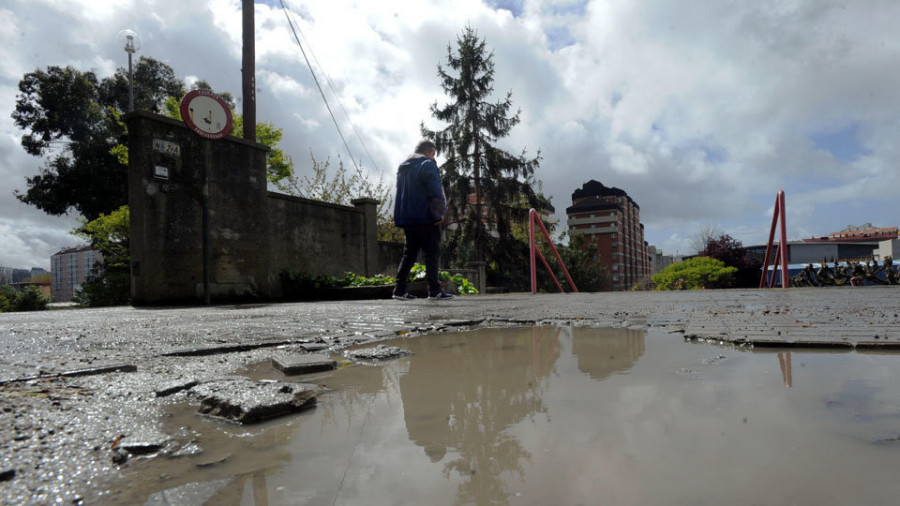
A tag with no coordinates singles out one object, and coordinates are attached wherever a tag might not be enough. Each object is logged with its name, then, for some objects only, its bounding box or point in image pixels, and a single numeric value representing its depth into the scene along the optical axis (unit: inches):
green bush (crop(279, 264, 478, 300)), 348.2
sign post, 279.6
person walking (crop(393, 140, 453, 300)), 236.8
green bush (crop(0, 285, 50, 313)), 664.8
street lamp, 573.6
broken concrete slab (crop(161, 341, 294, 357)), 88.0
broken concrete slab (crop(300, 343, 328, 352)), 95.0
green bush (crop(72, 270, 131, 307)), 494.0
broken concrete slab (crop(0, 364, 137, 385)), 66.4
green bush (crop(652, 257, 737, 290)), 686.5
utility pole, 437.4
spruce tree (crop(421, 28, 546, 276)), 829.8
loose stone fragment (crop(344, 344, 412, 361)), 82.6
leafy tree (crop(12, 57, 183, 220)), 866.1
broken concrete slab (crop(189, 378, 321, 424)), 49.3
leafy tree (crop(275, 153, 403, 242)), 845.8
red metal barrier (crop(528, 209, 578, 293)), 360.8
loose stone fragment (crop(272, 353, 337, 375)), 71.6
